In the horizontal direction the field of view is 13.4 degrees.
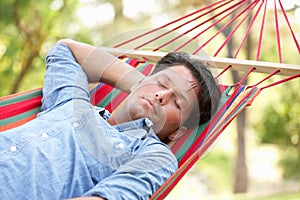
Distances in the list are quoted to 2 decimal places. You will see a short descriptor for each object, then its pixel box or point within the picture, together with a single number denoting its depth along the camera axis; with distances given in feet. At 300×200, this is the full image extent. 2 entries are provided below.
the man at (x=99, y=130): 9.40
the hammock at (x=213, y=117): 10.21
